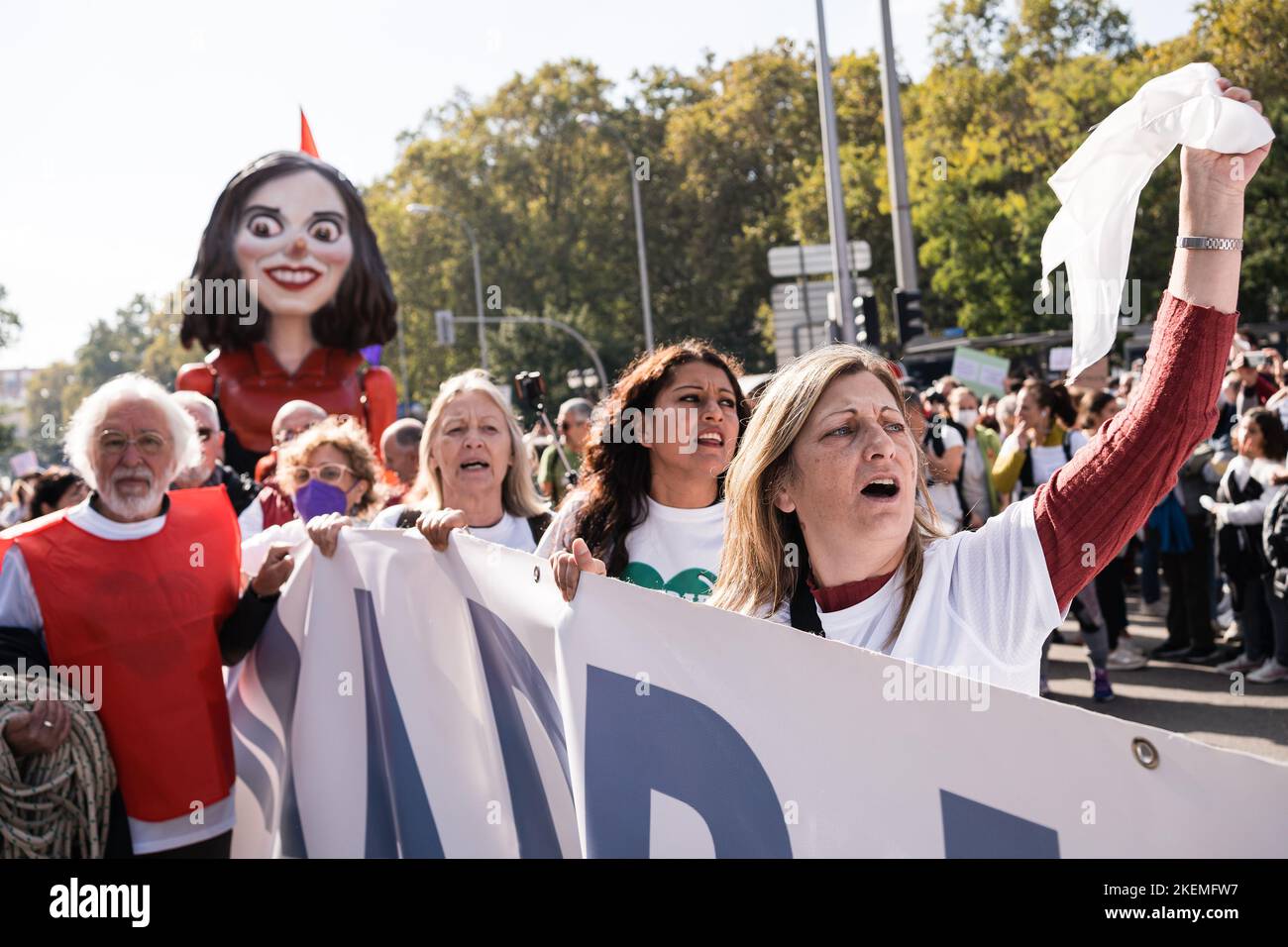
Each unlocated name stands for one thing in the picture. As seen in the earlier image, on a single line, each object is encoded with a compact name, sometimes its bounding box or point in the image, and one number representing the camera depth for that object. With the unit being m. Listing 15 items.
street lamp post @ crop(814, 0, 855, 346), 17.66
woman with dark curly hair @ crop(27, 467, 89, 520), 6.61
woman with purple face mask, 5.17
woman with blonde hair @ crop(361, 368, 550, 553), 4.57
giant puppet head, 8.21
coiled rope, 3.37
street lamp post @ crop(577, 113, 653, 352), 30.05
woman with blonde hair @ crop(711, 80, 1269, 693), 2.20
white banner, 1.89
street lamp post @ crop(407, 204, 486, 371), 44.72
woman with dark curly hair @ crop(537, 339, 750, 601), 3.72
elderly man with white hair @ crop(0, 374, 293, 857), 3.63
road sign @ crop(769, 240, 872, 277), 18.08
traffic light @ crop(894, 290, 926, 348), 16.72
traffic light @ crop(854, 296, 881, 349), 16.23
